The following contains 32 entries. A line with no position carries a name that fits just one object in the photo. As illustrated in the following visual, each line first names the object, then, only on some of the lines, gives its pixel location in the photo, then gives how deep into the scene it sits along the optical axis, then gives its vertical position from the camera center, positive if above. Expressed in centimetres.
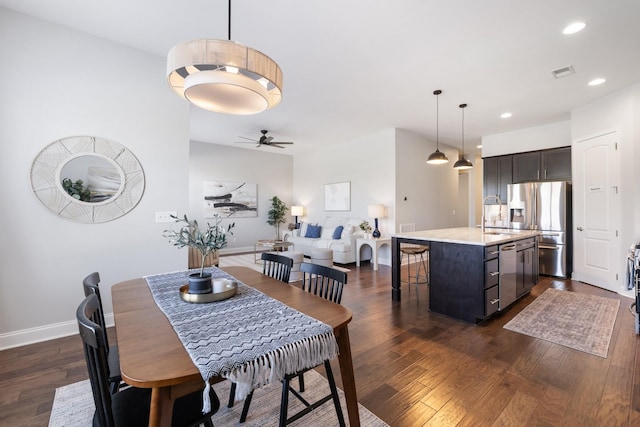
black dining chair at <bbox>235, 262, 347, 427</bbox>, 134 -87
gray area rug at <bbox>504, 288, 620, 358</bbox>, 259 -113
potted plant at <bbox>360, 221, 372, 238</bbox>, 623 -21
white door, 406 +12
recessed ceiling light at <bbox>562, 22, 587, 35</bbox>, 257 +184
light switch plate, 316 +1
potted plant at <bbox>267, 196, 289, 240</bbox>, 847 +15
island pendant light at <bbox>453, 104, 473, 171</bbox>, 456 +91
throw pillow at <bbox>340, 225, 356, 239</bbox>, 623 -31
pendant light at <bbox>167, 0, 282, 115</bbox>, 135 +77
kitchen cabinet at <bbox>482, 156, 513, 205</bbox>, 583 +93
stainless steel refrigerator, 491 -1
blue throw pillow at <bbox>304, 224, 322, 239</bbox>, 720 -35
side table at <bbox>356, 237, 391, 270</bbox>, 568 -55
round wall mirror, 261 +39
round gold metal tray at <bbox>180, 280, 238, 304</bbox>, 154 -45
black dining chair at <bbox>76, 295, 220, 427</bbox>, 95 -78
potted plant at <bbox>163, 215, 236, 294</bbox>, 159 -15
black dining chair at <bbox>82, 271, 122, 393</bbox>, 134 -77
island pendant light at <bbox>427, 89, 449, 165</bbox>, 435 +97
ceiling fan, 582 +167
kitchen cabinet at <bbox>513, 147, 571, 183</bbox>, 513 +105
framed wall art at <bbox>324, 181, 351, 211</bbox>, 713 +59
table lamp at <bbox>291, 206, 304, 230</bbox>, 836 +24
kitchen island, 293 -61
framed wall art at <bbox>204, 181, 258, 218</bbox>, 744 +52
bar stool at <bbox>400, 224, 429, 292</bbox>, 426 -92
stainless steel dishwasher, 316 -66
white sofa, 603 -53
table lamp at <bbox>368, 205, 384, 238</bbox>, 591 +11
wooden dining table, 90 -51
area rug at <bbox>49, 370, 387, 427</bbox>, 163 -122
